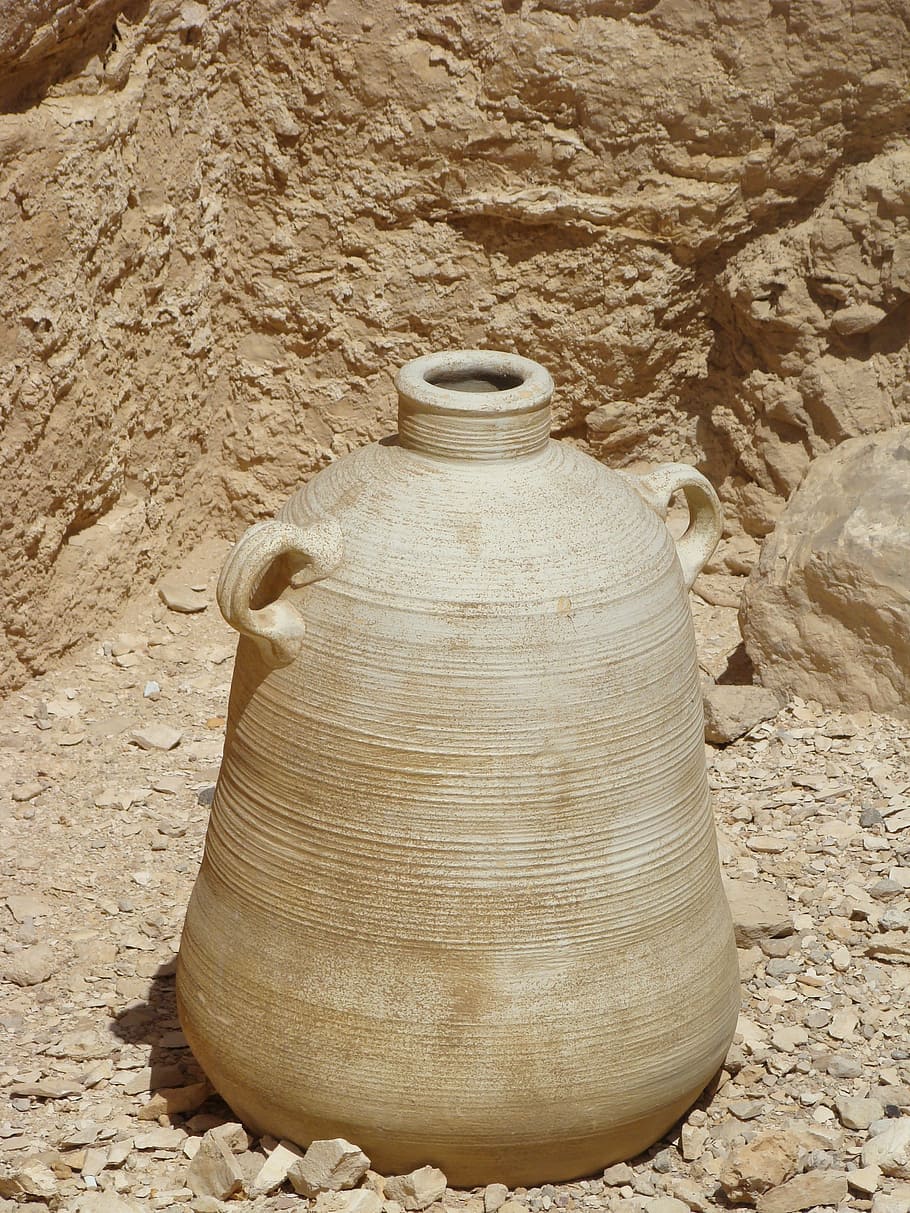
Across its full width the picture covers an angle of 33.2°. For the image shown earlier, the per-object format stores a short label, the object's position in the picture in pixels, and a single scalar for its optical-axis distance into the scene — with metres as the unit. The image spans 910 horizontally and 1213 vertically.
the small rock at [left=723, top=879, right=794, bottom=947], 4.18
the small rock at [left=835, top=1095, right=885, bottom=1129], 3.43
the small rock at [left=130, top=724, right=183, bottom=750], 5.36
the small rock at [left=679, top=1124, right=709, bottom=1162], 3.38
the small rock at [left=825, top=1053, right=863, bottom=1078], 3.64
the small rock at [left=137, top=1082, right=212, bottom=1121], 3.55
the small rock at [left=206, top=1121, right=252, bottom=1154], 3.32
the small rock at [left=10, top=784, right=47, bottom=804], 5.02
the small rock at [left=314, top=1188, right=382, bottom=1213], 3.08
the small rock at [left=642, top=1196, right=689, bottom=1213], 3.16
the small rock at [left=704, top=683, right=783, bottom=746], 5.29
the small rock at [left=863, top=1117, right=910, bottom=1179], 3.24
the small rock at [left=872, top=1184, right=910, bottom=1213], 3.10
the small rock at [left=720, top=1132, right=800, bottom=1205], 3.13
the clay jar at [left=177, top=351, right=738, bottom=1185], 2.93
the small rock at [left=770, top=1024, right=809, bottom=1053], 3.75
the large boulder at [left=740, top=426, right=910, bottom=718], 5.23
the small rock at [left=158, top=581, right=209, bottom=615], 6.18
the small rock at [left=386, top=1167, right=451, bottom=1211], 3.11
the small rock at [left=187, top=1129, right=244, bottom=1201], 3.19
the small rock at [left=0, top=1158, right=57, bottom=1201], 3.24
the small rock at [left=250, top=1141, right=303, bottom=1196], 3.17
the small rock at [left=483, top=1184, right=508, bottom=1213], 3.13
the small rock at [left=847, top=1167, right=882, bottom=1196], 3.17
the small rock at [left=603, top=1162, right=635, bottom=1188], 3.28
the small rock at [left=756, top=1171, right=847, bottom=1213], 3.12
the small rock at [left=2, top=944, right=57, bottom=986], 4.17
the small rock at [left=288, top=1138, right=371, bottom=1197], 3.10
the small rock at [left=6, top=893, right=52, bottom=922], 4.45
